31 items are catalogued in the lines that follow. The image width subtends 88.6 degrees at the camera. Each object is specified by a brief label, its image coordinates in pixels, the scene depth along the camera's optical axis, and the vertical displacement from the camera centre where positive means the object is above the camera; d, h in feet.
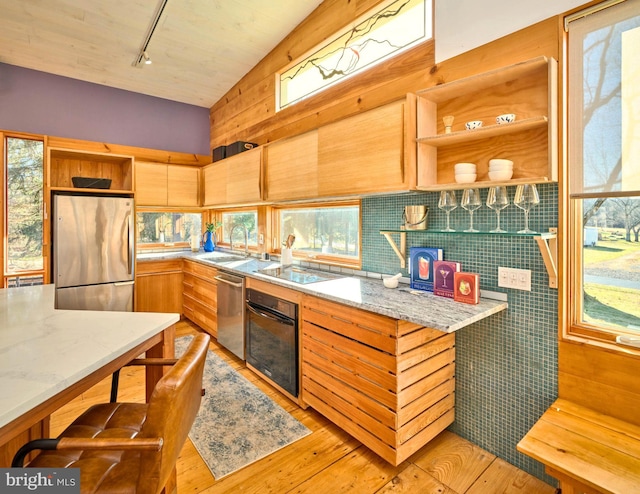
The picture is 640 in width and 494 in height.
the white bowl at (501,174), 5.49 +1.16
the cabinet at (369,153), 6.41 +1.99
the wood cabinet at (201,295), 11.66 -1.95
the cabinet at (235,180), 10.91 +2.42
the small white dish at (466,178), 5.93 +1.19
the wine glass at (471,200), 6.08 +0.81
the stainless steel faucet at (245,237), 13.42 +0.30
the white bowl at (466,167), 5.93 +1.38
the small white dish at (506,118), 5.40 +2.08
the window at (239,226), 13.87 +0.85
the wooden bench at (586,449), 3.75 -2.65
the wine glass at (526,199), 5.35 +0.74
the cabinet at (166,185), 13.56 +2.61
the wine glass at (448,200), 6.40 +0.85
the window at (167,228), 15.03 +0.81
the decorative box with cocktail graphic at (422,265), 6.91 -0.47
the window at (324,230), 9.64 +0.47
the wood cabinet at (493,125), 5.09 +1.99
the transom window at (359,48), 7.32 +5.20
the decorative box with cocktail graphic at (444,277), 6.37 -0.66
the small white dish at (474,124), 5.74 +2.09
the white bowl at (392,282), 7.27 -0.86
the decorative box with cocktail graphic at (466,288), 5.89 -0.81
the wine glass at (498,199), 5.74 +0.79
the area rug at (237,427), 6.15 -3.89
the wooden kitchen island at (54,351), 2.91 -1.22
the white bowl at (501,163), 5.50 +1.34
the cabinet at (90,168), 12.23 +3.09
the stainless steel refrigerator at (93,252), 11.11 -0.24
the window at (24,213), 11.09 +1.13
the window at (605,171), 4.50 +1.03
